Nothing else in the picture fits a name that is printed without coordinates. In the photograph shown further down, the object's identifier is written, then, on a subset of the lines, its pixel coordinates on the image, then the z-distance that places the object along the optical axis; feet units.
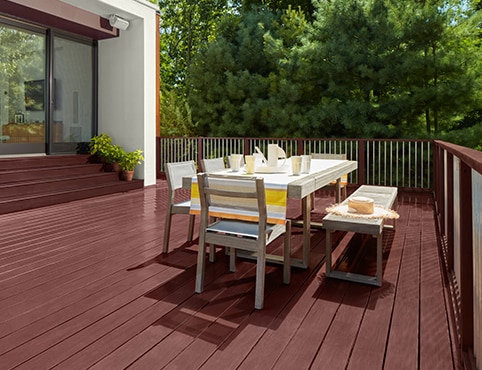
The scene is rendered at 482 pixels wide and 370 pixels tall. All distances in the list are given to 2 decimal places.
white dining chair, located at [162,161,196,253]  10.69
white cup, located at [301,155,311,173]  10.31
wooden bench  8.52
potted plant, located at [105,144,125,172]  24.34
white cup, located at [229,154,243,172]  10.74
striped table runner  7.82
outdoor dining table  8.14
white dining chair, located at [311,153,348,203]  15.92
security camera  23.61
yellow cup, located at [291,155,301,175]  9.78
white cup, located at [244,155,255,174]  10.01
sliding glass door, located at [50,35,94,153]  23.52
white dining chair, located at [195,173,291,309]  7.47
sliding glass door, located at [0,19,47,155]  21.11
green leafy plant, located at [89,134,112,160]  24.35
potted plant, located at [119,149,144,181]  24.40
